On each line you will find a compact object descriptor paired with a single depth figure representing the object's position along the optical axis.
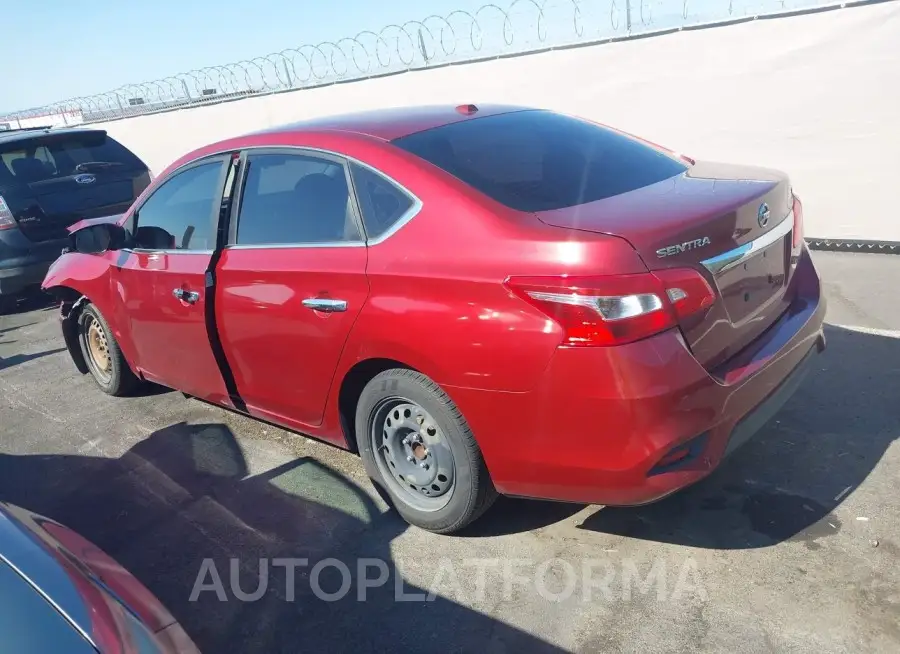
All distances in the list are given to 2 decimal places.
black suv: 7.30
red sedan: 2.45
